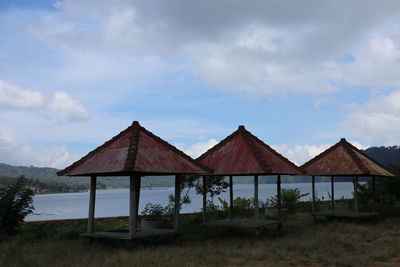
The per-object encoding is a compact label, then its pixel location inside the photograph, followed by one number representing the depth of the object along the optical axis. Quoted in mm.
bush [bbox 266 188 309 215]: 26156
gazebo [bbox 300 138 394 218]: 19453
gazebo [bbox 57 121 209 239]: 13148
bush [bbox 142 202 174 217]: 21225
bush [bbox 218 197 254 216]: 23766
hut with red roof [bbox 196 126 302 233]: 15609
